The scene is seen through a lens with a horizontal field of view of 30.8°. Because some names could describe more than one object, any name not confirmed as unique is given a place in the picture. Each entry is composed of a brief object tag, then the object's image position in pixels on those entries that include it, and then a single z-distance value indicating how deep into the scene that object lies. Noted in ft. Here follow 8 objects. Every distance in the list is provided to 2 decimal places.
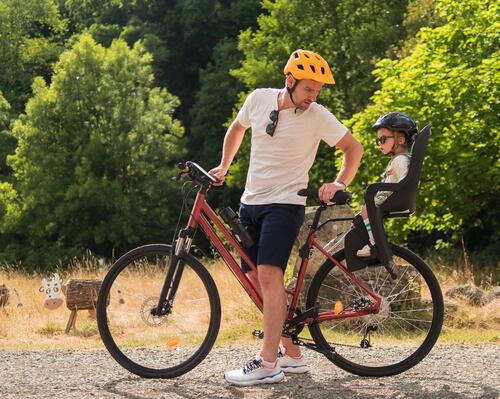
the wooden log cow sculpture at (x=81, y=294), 33.47
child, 17.66
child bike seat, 17.34
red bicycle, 17.87
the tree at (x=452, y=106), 48.16
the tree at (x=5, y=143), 118.62
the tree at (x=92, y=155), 108.99
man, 17.21
